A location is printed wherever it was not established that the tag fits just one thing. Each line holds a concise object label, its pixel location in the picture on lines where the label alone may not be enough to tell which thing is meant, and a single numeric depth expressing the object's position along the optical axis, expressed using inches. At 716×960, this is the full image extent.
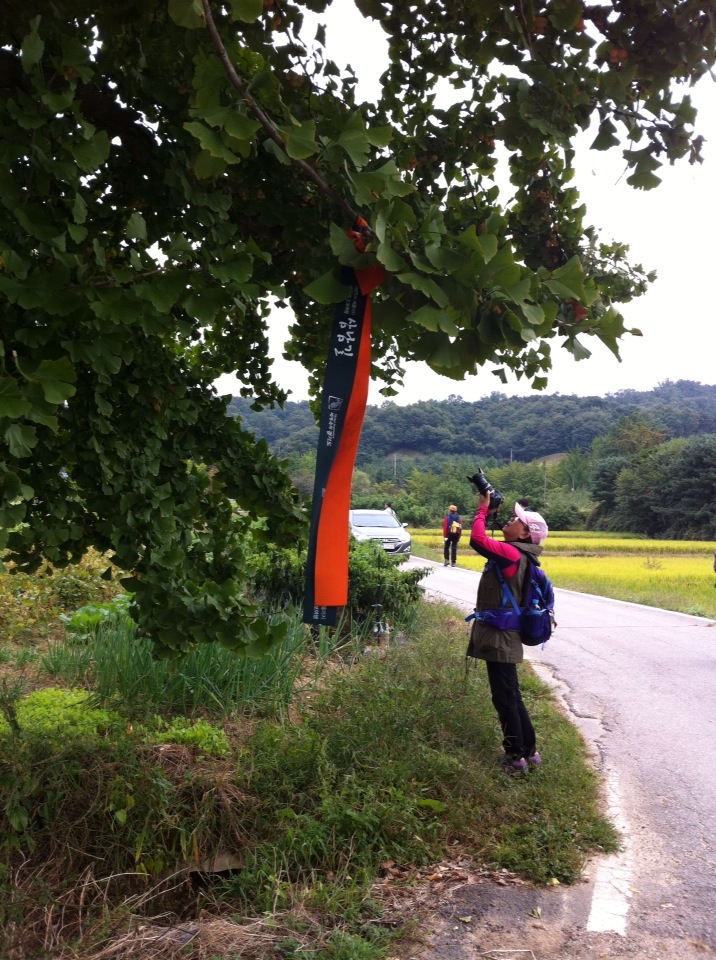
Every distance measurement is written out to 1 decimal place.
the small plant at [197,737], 193.8
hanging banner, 114.3
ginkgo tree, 91.4
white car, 840.3
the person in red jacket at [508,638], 225.8
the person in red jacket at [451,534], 1002.7
